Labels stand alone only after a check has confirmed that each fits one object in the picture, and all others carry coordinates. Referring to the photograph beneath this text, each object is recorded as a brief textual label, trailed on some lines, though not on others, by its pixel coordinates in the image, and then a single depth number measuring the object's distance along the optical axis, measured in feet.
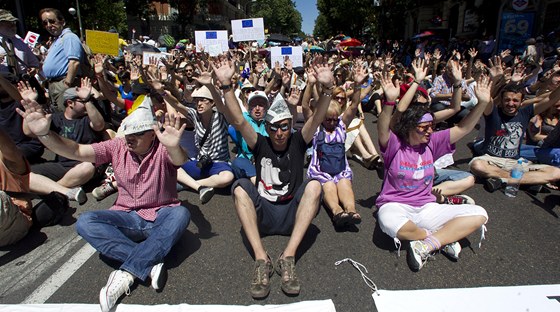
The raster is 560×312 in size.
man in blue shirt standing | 17.04
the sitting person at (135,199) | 8.26
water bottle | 14.01
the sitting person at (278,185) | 8.98
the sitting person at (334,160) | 12.34
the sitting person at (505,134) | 14.52
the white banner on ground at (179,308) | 7.54
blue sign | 50.11
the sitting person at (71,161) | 13.15
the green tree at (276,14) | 286.05
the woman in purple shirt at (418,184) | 9.36
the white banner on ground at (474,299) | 7.53
